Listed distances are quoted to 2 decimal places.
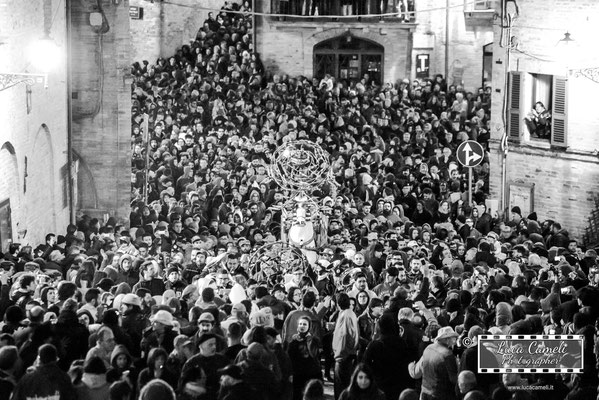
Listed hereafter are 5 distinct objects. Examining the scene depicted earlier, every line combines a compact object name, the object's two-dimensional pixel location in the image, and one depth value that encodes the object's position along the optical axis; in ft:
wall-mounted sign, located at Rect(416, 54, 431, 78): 155.84
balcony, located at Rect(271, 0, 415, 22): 155.63
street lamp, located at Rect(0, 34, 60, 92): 87.40
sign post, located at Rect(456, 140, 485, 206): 101.55
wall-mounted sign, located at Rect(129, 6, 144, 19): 155.01
